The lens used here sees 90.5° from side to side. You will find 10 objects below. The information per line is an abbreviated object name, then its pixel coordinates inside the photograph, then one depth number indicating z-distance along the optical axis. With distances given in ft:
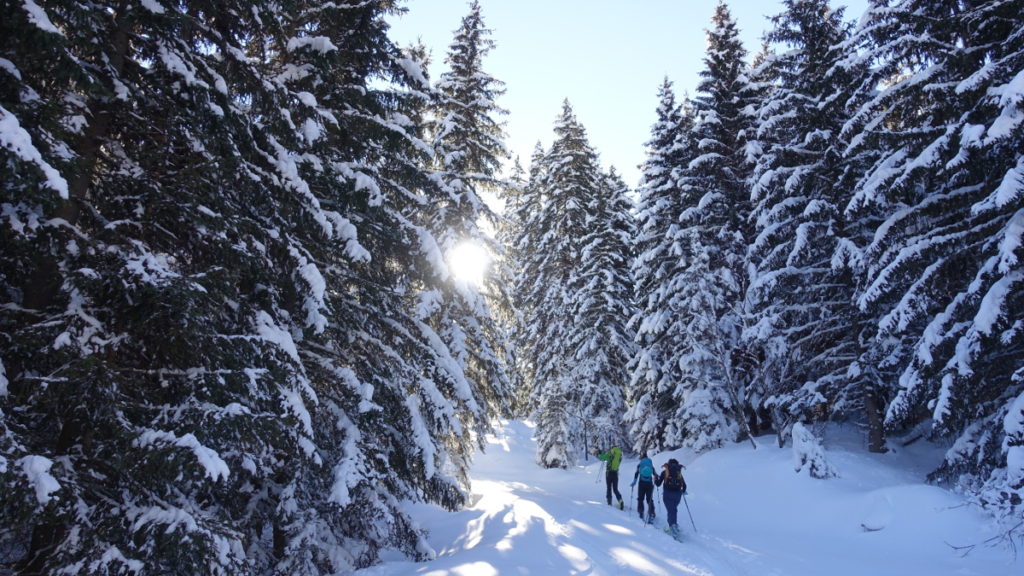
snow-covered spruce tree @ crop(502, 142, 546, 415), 98.37
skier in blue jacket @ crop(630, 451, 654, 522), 41.32
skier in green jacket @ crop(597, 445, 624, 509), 49.24
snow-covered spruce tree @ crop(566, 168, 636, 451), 79.15
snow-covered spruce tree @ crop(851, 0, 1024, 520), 31.12
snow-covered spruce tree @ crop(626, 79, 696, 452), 65.51
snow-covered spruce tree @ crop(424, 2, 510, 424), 44.01
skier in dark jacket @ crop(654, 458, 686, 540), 37.01
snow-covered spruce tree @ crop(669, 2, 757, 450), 61.77
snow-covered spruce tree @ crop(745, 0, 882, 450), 51.72
